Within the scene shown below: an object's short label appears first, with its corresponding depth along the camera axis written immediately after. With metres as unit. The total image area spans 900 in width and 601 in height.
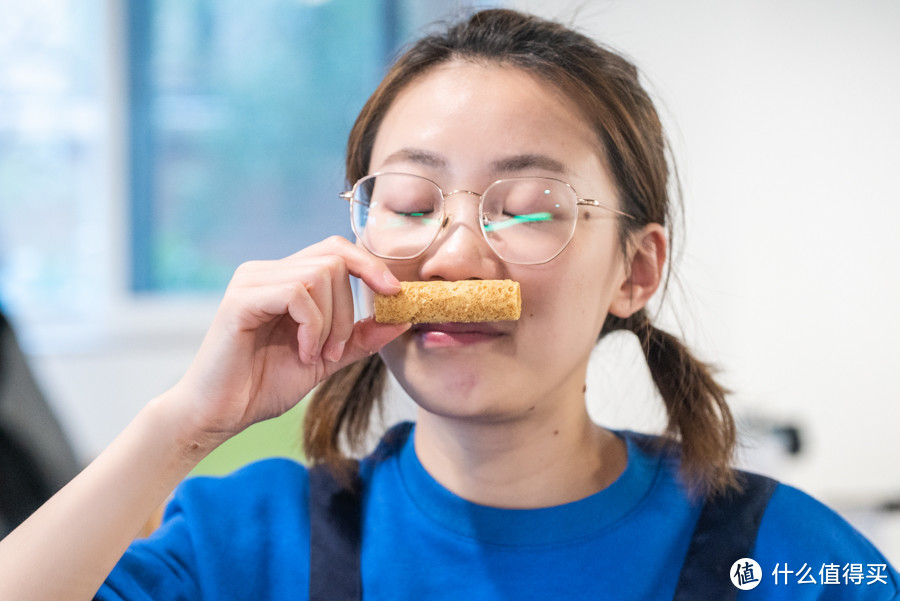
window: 3.79
